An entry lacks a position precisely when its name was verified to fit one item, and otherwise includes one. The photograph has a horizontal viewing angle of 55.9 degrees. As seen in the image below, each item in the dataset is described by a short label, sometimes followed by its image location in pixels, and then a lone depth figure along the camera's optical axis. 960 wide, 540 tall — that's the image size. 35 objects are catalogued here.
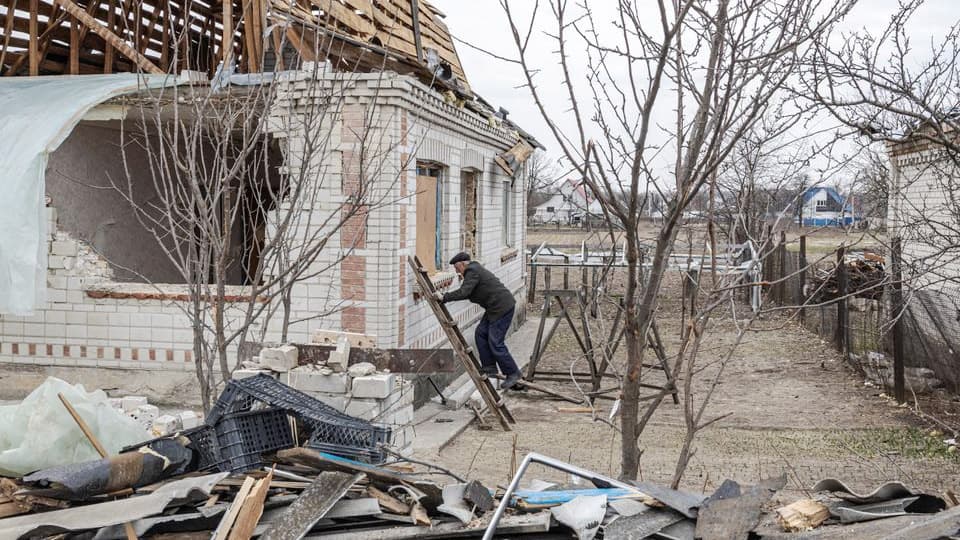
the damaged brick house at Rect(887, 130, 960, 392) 9.72
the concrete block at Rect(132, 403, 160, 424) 7.20
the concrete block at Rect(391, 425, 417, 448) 7.87
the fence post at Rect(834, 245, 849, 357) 13.32
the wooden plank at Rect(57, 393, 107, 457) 4.60
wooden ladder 9.28
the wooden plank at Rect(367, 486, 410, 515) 4.30
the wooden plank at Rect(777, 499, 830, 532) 4.05
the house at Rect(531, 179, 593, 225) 67.56
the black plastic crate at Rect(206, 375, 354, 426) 4.86
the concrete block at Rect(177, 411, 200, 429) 7.12
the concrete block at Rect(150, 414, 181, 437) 6.49
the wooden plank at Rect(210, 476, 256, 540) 3.97
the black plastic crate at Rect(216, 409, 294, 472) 4.78
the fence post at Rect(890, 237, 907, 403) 10.13
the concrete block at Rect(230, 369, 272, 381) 6.82
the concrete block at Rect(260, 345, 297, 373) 7.02
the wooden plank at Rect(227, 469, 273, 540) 3.98
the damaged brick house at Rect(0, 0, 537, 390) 8.79
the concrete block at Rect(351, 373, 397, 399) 7.07
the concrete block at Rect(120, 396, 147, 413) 7.61
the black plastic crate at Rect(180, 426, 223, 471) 4.91
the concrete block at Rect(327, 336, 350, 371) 7.10
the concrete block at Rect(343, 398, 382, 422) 7.07
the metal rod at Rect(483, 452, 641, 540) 3.83
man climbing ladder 10.87
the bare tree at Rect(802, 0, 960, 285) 5.42
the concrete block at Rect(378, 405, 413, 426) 7.37
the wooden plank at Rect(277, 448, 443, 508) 4.44
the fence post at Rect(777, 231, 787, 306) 19.78
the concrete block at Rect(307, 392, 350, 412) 7.11
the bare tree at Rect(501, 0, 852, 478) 3.39
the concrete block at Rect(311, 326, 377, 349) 7.52
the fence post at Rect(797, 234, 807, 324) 15.23
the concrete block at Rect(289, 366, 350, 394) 7.15
